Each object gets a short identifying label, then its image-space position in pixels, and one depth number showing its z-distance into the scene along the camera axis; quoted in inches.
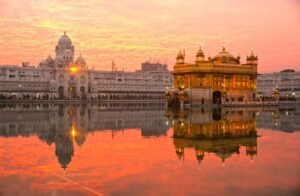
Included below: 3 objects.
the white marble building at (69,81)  3361.2
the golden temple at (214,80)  2070.6
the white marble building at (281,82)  4101.9
